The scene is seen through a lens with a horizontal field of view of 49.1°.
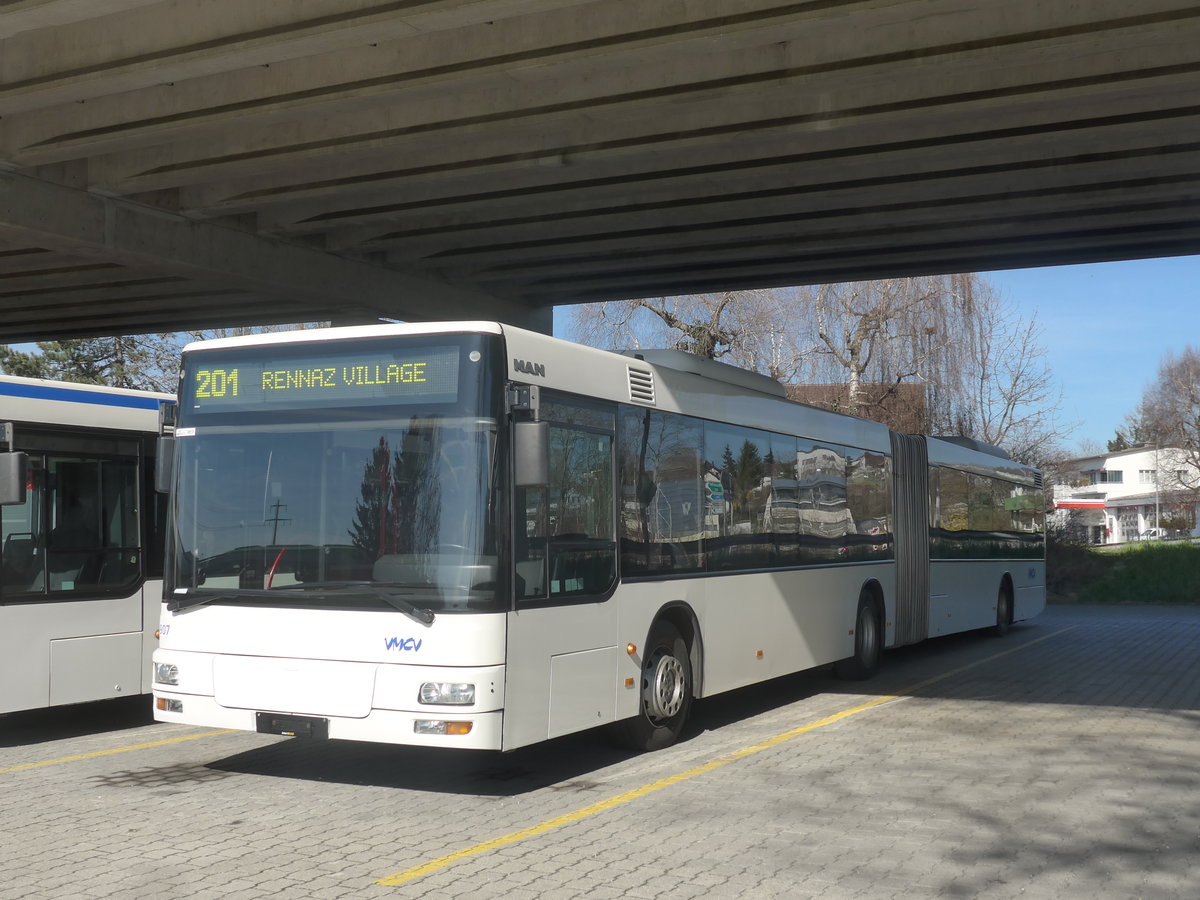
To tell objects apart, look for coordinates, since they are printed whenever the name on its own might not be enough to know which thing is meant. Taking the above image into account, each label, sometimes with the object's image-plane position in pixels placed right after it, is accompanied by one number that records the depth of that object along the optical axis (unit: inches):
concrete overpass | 443.8
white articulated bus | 301.9
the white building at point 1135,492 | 3353.8
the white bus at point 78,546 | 390.9
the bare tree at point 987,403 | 1455.5
